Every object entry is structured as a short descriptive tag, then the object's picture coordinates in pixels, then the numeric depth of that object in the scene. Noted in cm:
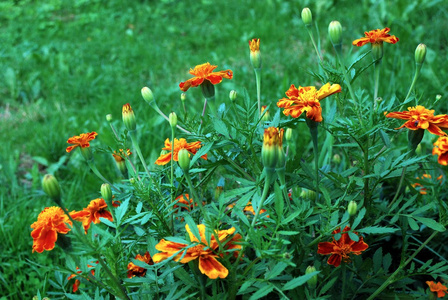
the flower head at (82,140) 101
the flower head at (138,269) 102
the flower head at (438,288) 100
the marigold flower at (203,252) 77
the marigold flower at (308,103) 86
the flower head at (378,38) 105
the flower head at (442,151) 85
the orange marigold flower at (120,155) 107
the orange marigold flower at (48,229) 88
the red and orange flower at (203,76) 103
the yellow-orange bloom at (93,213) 106
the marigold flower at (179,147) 102
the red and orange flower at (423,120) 88
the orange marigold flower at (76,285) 111
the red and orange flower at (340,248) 92
